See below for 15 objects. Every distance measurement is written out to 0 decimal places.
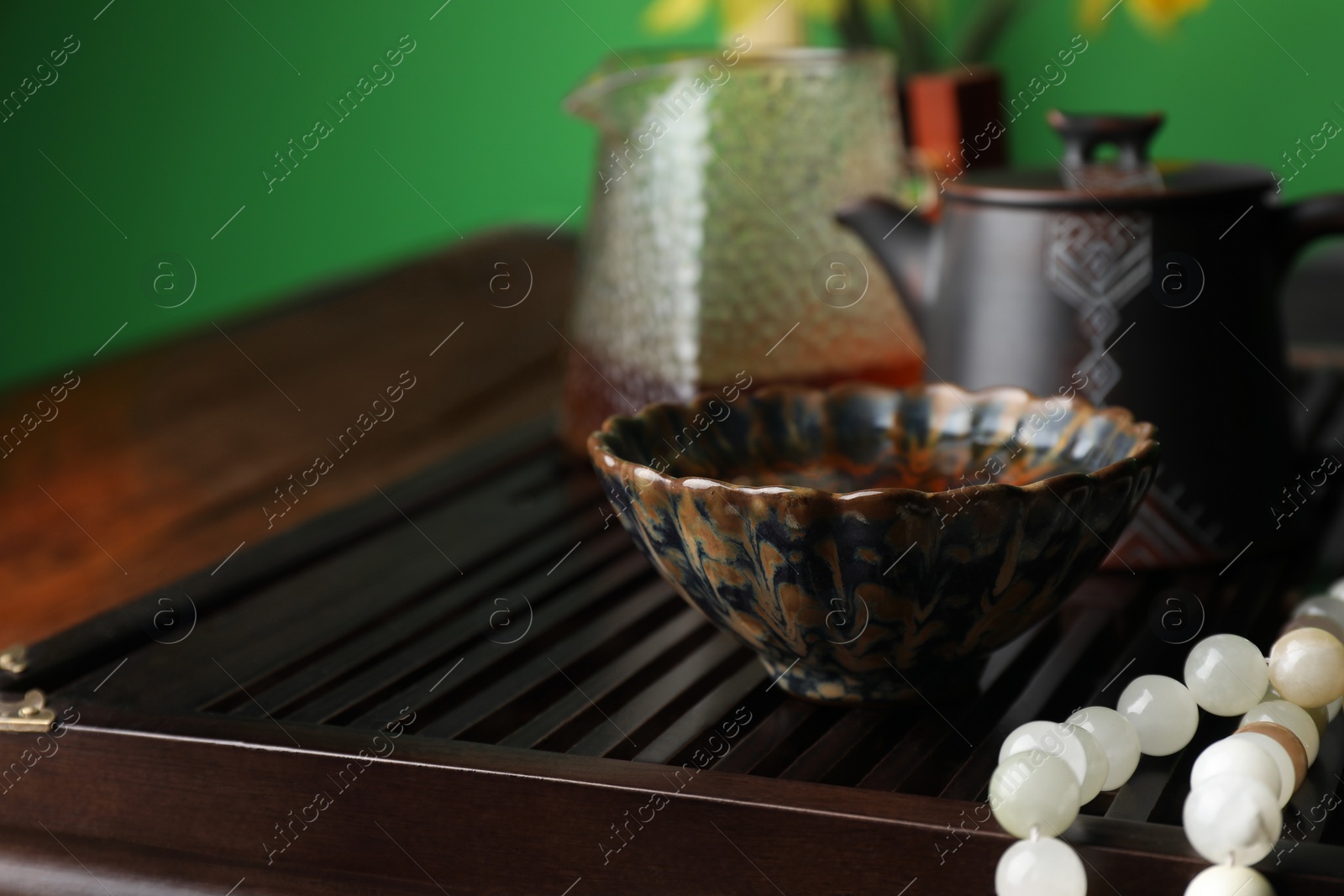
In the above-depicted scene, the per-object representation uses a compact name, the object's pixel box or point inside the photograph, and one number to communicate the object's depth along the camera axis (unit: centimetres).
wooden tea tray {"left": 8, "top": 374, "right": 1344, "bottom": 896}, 65
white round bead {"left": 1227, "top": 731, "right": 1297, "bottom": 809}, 65
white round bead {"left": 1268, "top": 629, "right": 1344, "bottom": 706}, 67
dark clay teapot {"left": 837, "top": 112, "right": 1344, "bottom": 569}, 74
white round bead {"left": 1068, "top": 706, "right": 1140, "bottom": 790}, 66
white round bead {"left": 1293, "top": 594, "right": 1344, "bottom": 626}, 70
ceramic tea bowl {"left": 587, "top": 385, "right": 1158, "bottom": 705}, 65
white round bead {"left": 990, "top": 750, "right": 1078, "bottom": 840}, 63
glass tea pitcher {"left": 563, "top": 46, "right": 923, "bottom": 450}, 80
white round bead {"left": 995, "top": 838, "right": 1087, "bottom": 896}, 63
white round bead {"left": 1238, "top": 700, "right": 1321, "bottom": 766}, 66
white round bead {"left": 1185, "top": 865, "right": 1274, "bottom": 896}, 62
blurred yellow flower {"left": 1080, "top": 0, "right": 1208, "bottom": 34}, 105
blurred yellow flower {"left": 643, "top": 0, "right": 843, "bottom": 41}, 117
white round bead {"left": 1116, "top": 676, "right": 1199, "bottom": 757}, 67
